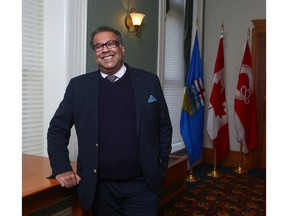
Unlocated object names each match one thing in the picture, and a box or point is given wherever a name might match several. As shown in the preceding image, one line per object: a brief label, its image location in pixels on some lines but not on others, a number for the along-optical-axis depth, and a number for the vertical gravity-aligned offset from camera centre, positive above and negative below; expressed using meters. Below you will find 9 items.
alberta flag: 4.58 -0.04
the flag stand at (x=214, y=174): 4.84 -0.94
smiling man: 1.72 -0.15
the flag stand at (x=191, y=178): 4.59 -0.95
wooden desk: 1.45 -0.36
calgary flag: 4.96 +0.02
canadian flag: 4.89 +0.01
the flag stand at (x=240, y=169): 5.09 -0.93
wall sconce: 3.52 +0.88
